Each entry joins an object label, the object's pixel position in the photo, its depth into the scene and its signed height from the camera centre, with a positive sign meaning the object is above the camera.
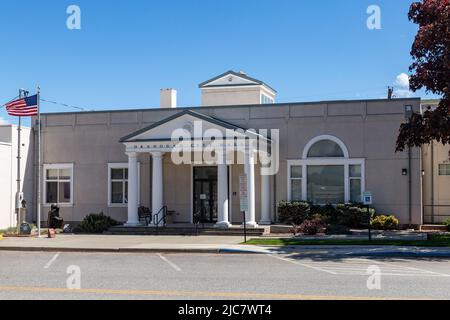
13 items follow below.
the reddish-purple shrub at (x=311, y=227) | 26.19 -1.78
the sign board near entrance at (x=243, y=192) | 22.94 -0.31
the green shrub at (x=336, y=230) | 26.41 -1.92
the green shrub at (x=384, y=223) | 27.75 -1.72
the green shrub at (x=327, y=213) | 27.83 -1.31
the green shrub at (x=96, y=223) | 29.61 -1.85
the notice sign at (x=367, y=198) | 21.70 -0.50
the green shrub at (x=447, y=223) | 27.35 -1.70
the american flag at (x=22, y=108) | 28.17 +3.34
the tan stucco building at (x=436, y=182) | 30.28 +0.06
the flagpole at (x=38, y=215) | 26.92 -1.33
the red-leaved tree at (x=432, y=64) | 20.70 +3.94
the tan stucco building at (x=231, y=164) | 28.42 +0.98
